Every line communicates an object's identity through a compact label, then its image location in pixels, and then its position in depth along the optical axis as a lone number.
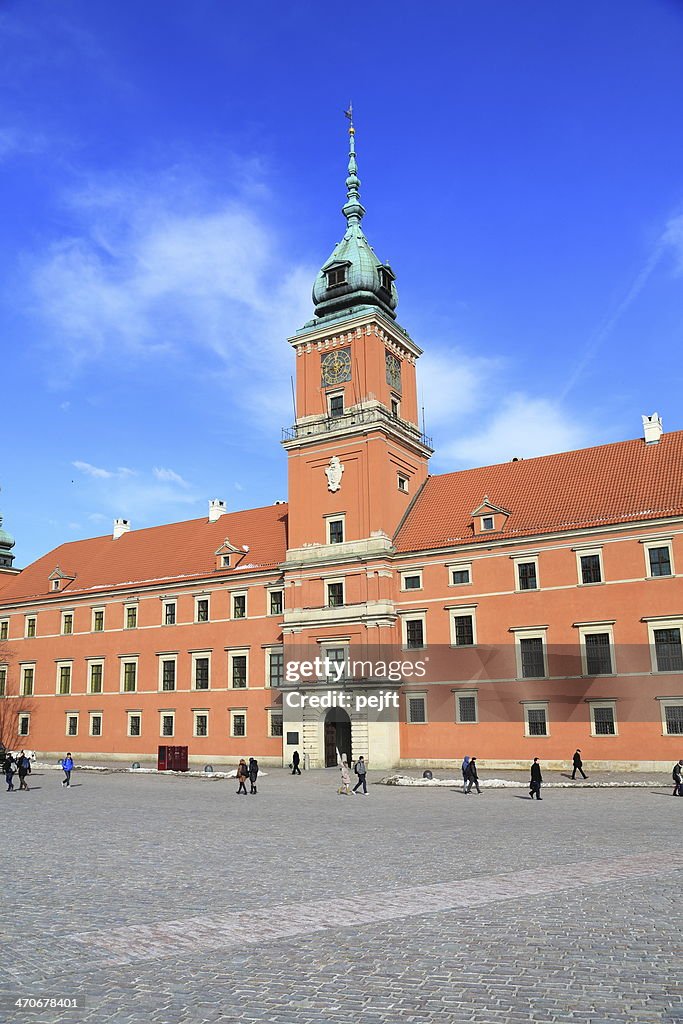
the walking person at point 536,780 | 28.88
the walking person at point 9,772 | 36.31
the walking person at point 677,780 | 29.36
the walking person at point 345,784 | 33.00
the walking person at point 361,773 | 32.69
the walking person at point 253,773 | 33.60
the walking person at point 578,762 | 36.03
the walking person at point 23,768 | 36.09
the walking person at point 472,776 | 31.87
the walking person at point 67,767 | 36.97
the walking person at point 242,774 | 33.10
